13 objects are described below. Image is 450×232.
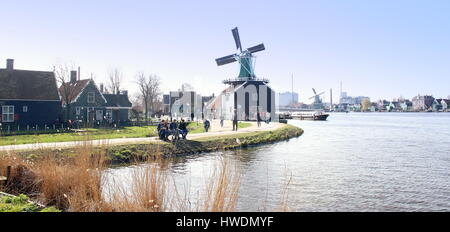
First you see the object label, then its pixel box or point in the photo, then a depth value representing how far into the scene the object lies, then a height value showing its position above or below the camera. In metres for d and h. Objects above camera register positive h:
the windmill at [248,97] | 66.50 +3.29
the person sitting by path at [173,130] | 25.08 -0.91
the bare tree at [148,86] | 70.94 +5.77
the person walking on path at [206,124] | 34.86 -0.79
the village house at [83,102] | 45.59 +1.94
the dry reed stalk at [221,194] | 6.78 -1.43
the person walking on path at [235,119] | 36.42 -0.38
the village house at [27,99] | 36.75 +1.95
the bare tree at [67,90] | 43.69 +3.32
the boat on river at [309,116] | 98.19 -0.40
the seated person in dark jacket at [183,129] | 26.06 -0.88
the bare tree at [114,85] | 73.06 +6.18
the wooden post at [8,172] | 11.77 -1.66
